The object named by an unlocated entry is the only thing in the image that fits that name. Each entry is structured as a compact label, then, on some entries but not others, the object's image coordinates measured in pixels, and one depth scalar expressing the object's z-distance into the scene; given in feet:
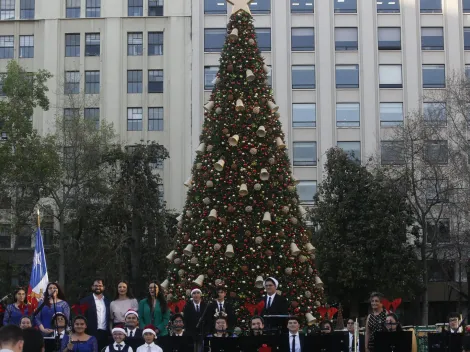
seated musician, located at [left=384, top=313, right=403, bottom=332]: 47.78
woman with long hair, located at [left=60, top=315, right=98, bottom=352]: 43.98
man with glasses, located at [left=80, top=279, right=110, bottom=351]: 50.21
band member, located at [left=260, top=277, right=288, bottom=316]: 53.98
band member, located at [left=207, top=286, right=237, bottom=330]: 53.11
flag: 54.00
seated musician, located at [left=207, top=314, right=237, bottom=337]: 50.29
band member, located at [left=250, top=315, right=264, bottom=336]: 48.65
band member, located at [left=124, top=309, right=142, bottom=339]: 48.21
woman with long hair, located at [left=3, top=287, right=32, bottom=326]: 50.60
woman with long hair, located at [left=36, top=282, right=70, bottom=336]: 49.78
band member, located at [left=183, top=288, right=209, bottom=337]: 52.08
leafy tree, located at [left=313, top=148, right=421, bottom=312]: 136.15
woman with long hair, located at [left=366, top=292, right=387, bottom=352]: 48.44
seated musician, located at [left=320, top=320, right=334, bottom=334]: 54.29
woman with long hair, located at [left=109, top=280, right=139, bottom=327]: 51.39
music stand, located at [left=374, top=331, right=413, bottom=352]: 45.91
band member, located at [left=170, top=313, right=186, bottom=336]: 50.49
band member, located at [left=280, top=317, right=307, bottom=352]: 47.55
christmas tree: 65.00
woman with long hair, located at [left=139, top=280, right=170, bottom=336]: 52.85
